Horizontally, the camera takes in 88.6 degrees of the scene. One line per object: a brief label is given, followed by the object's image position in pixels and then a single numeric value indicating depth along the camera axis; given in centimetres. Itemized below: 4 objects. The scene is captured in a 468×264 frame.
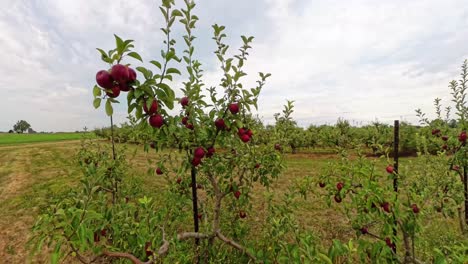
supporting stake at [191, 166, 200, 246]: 292
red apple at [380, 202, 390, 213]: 204
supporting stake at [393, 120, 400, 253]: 255
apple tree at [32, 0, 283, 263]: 152
